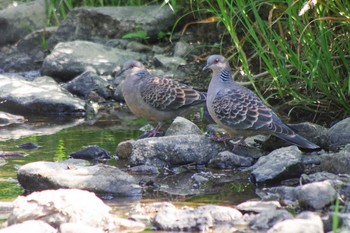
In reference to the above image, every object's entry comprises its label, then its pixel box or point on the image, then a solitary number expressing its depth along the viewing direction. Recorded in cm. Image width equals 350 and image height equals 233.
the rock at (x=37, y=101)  1850
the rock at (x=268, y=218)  953
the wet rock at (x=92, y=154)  1410
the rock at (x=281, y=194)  1085
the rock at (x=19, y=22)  2480
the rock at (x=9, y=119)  1756
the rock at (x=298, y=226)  869
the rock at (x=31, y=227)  899
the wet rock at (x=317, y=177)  1144
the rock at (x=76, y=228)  906
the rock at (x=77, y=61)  2130
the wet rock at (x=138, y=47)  2231
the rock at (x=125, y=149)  1378
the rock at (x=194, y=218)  970
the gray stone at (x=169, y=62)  2058
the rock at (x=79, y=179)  1159
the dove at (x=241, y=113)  1338
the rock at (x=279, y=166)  1205
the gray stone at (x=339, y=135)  1355
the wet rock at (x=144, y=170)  1308
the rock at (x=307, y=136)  1381
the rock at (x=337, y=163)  1185
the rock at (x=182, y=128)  1476
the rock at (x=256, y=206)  1020
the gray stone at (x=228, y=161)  1319
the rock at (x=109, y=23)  2277
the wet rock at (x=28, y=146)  1496
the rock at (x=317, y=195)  1019
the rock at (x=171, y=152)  1348
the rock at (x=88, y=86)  1995
